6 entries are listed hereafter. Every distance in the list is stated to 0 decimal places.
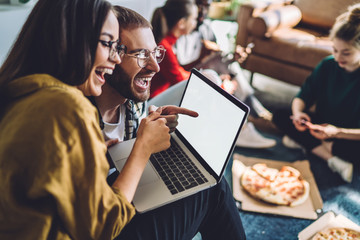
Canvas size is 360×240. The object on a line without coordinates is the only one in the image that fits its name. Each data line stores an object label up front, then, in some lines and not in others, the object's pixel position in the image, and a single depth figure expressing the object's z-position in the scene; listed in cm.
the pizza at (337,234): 115
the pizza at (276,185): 141
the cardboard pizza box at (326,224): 120
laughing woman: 54
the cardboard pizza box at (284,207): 140
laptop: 88
